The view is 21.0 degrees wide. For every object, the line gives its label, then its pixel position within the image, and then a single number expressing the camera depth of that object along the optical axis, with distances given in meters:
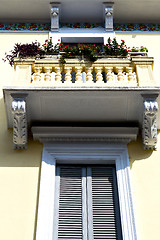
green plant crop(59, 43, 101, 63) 8.40
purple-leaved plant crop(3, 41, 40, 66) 8.54
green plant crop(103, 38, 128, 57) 8.71
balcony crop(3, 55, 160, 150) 7.62
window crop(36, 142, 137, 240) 6.76
